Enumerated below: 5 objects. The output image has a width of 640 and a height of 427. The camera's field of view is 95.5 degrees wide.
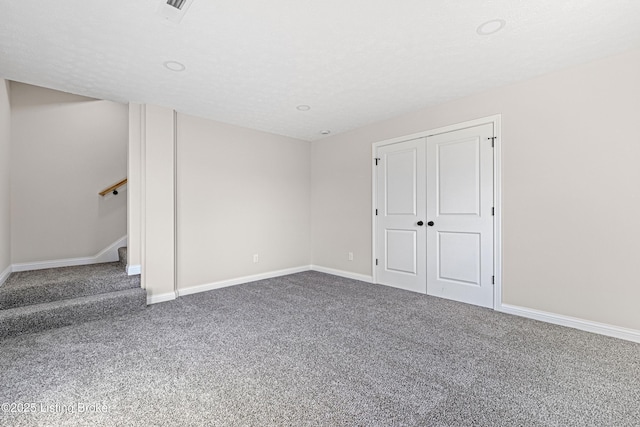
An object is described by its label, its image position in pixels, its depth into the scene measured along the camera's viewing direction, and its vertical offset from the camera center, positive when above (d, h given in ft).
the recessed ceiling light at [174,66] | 8.32 +4.30
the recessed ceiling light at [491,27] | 6.59 +4.31
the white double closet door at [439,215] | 10.61 -0.11
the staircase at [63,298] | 8.54 -2.85
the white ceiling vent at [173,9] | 5.90 +4.27
